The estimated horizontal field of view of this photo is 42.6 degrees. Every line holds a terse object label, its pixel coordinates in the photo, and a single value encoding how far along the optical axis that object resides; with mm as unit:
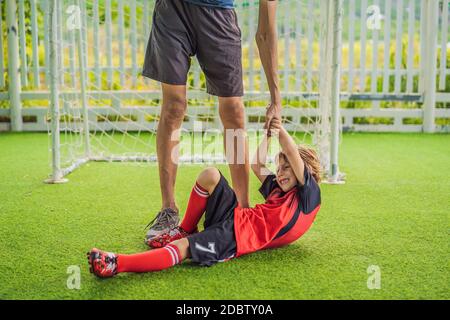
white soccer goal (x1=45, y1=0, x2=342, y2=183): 4016
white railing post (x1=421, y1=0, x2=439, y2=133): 5324
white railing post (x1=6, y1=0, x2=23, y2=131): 5480
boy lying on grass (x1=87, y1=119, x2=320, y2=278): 1828
